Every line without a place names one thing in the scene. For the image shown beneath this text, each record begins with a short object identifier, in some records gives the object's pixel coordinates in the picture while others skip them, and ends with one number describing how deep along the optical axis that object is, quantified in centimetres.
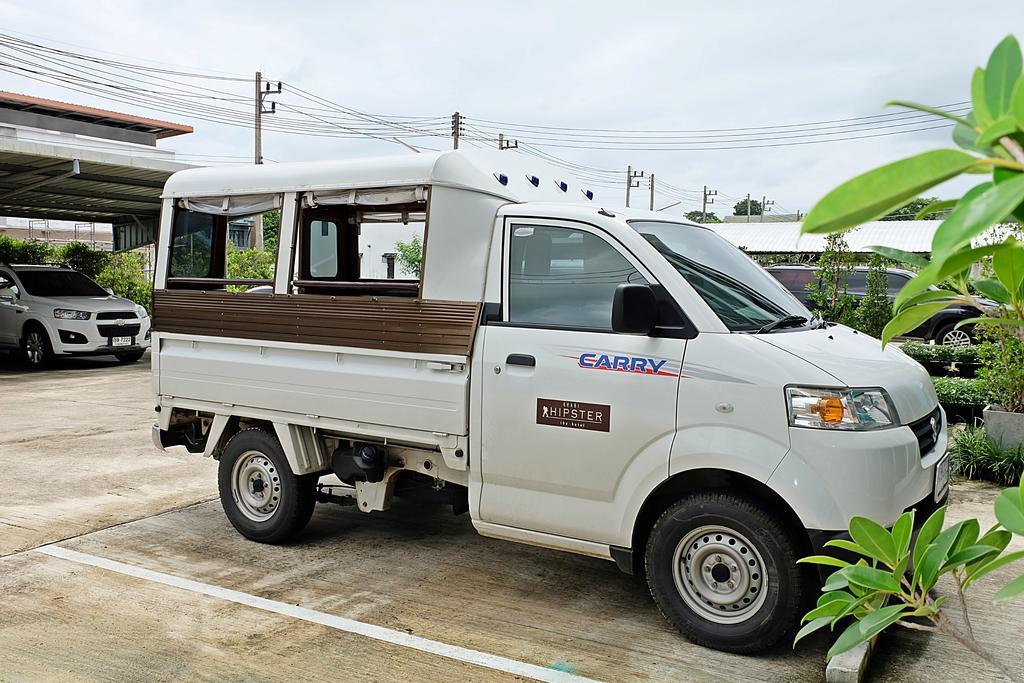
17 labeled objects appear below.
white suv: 1628
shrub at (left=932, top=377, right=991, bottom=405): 955
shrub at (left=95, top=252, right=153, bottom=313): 2395
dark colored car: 1616
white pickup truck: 417
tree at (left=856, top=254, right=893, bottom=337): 1257
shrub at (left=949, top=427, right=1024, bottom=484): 764
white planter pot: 791
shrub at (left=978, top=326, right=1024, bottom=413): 816
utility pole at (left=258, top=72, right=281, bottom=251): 3038
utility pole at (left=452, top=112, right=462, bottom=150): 3728
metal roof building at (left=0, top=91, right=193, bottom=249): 1538
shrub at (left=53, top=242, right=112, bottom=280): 2426
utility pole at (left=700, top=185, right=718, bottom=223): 6604
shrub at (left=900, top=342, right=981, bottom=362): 1384
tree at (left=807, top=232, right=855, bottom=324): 1189
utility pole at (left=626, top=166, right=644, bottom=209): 5603
